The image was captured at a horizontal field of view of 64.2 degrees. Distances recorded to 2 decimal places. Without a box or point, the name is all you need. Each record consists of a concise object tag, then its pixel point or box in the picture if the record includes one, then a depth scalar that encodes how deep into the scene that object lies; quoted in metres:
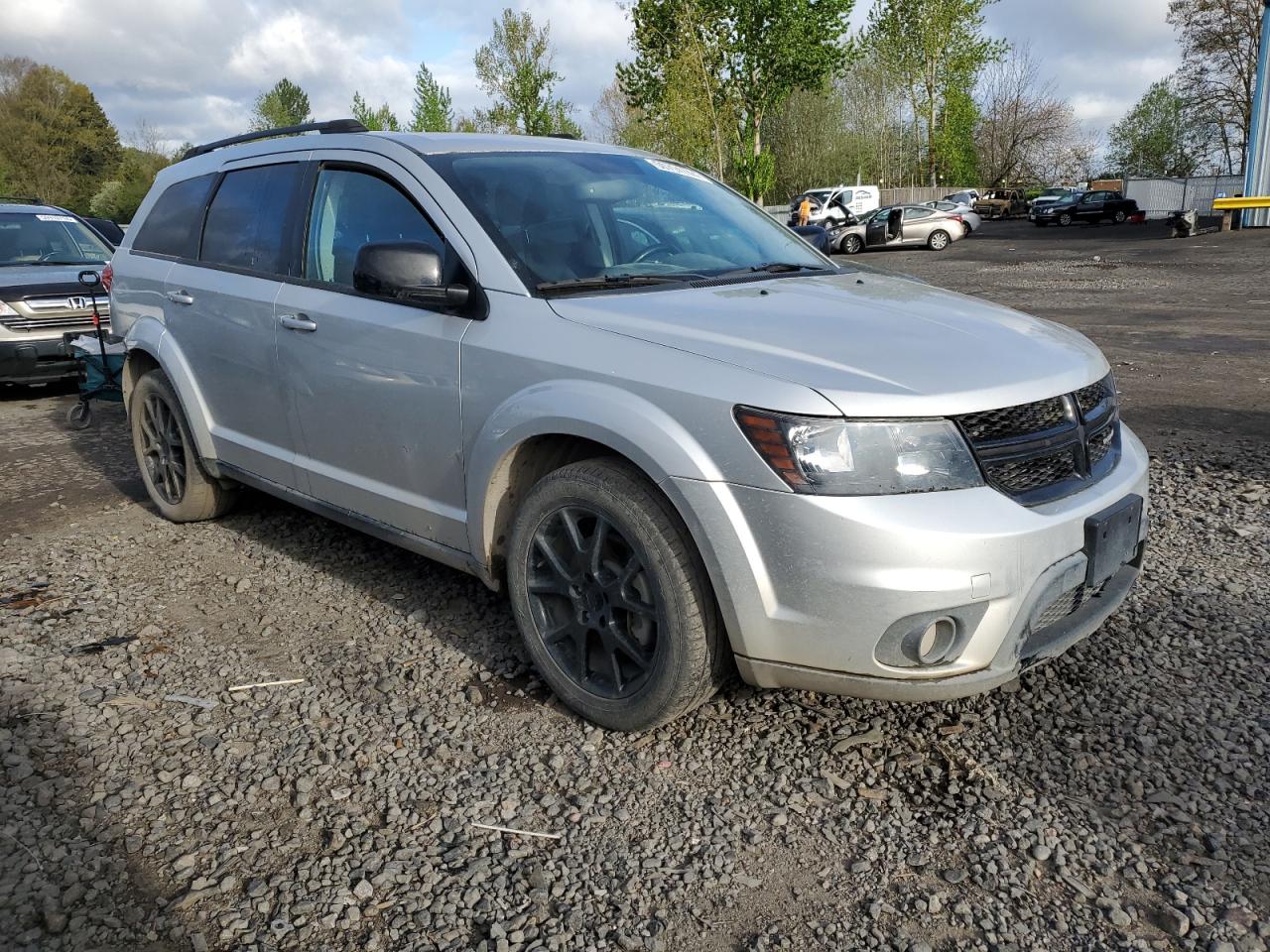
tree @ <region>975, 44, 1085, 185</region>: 69.06
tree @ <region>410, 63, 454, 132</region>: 41.84
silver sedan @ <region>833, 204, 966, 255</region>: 31.06
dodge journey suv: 2.55
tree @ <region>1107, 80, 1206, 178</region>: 67.44
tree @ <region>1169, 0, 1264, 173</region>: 46.44
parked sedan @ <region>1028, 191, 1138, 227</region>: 37.94
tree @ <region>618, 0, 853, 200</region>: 40.72
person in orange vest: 32.43
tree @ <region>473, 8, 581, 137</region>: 40.56
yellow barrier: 25.05
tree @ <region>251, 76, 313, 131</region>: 65.38
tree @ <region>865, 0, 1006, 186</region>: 57.91
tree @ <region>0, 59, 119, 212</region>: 59.75
